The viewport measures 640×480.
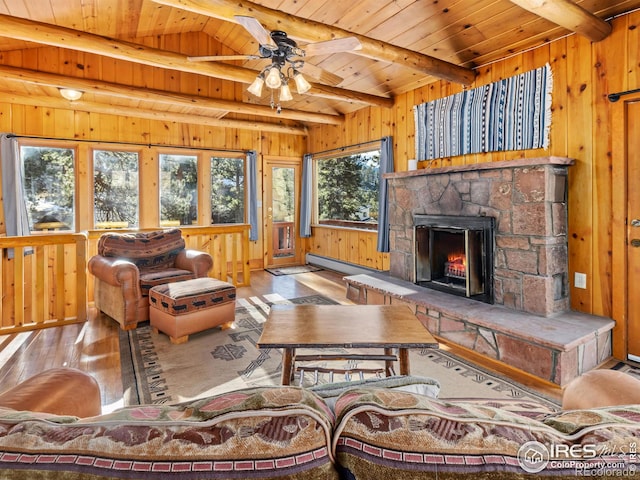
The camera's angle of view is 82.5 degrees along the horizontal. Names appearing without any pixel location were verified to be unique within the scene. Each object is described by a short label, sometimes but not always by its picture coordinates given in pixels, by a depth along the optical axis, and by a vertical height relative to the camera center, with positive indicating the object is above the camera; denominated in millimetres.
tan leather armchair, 3602 -386
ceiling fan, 2318 +1241
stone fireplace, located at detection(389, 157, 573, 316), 2953 +93
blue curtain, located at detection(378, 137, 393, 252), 5141 +467
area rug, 2402 -1034
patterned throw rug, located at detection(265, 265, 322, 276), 6487 -721
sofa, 506 -315
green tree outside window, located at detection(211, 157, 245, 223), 6492 +754
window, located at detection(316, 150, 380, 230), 5812 +712
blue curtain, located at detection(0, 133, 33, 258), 4672 +593
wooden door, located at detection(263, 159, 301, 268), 7047 +373
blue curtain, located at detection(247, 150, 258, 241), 6586 +693
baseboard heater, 5941 -615
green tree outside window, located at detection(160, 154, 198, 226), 6047 +721
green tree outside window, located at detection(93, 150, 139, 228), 5508 +679
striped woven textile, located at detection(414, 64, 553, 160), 3336 +1157
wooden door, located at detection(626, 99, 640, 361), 2775 -1
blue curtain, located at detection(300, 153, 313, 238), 7059 +675
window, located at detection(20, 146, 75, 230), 5066 +677
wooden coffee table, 1908 -570
